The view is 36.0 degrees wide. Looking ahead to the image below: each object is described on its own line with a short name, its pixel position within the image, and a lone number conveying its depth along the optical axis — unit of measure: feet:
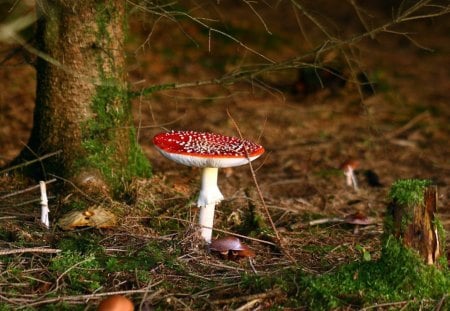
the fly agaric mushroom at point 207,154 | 12.48
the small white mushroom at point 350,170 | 20.36
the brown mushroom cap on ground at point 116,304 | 10.00
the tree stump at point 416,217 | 11.24
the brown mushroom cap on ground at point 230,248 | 13.05
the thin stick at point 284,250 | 12.13
